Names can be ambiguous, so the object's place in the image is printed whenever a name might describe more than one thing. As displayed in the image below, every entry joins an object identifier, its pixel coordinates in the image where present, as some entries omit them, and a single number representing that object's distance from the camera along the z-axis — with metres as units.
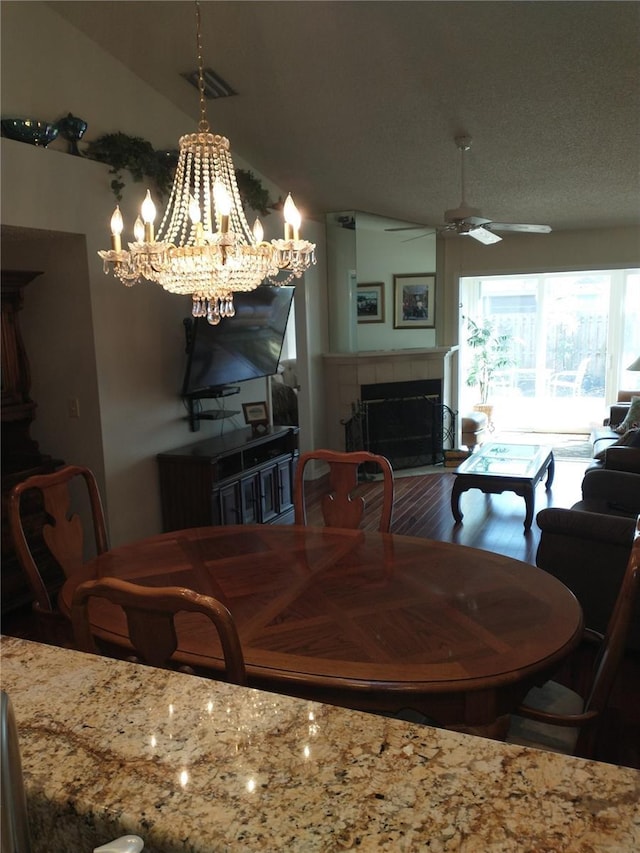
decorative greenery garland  3.76
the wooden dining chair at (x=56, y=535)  2.34
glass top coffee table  4.88
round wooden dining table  1.56
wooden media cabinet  4.16
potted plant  9.07
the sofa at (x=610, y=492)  3.93
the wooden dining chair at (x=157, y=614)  1.31
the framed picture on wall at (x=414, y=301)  7.12
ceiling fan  4.40
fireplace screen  6.89
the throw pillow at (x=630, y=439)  4.58
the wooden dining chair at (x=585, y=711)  1.58
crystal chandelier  2.38
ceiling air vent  4.11
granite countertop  0.70
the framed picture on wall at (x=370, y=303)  6.81
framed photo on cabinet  5.00
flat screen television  4.26
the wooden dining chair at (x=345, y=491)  2.76
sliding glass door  8.52
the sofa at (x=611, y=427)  5.67
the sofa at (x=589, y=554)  2.81
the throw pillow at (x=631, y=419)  5.81
